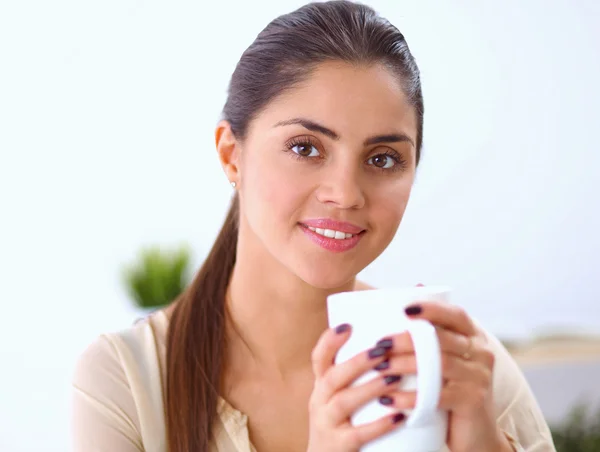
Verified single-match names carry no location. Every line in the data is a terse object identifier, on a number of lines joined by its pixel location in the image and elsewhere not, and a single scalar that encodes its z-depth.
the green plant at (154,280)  2.72
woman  1.12
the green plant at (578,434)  2.38
